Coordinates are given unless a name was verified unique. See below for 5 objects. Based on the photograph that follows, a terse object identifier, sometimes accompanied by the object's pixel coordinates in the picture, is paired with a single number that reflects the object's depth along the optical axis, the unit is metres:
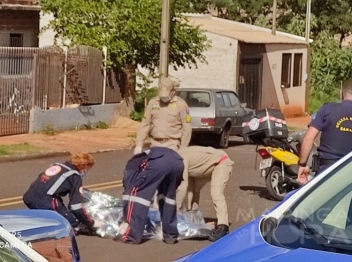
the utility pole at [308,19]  35.84
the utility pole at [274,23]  35.60
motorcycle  12.42
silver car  20.62
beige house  30.61
